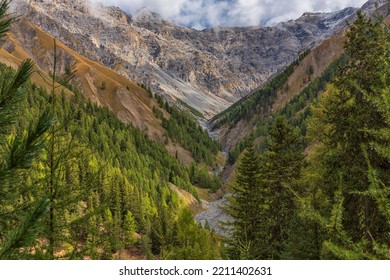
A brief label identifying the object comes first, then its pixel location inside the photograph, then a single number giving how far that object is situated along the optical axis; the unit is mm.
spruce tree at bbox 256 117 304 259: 21188
